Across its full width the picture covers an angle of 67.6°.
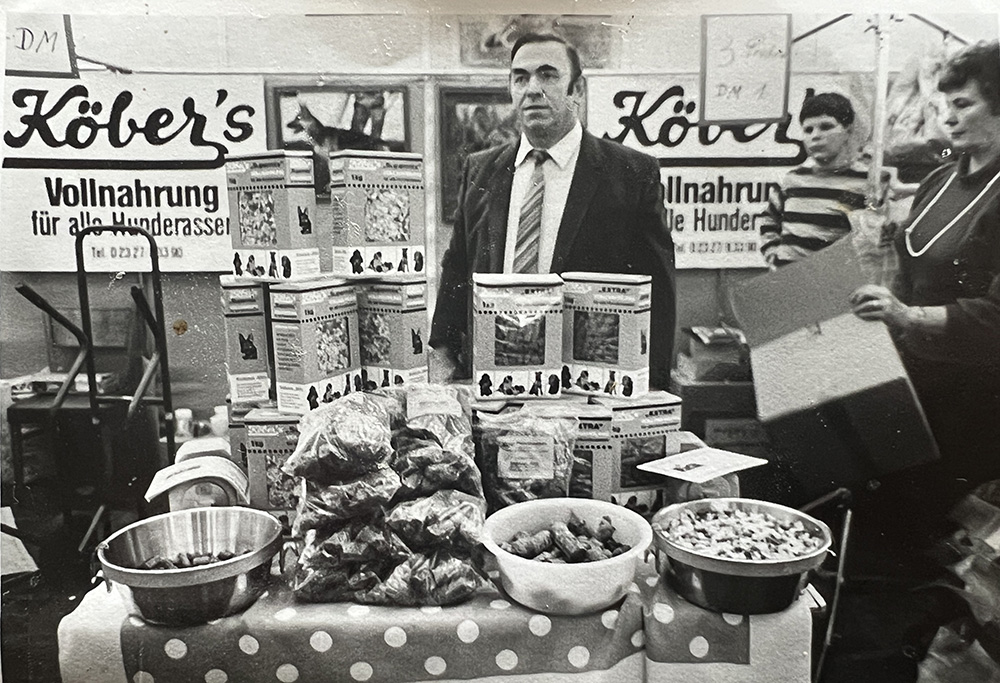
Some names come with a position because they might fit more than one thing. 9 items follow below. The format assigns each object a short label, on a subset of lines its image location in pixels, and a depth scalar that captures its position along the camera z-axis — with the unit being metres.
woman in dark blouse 2.00
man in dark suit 1.98
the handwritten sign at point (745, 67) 1.90
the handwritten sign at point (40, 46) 1.84
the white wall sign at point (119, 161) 1.89
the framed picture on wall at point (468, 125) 1.93
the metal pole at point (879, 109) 1.93
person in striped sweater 1.96
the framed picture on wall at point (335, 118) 1.91
